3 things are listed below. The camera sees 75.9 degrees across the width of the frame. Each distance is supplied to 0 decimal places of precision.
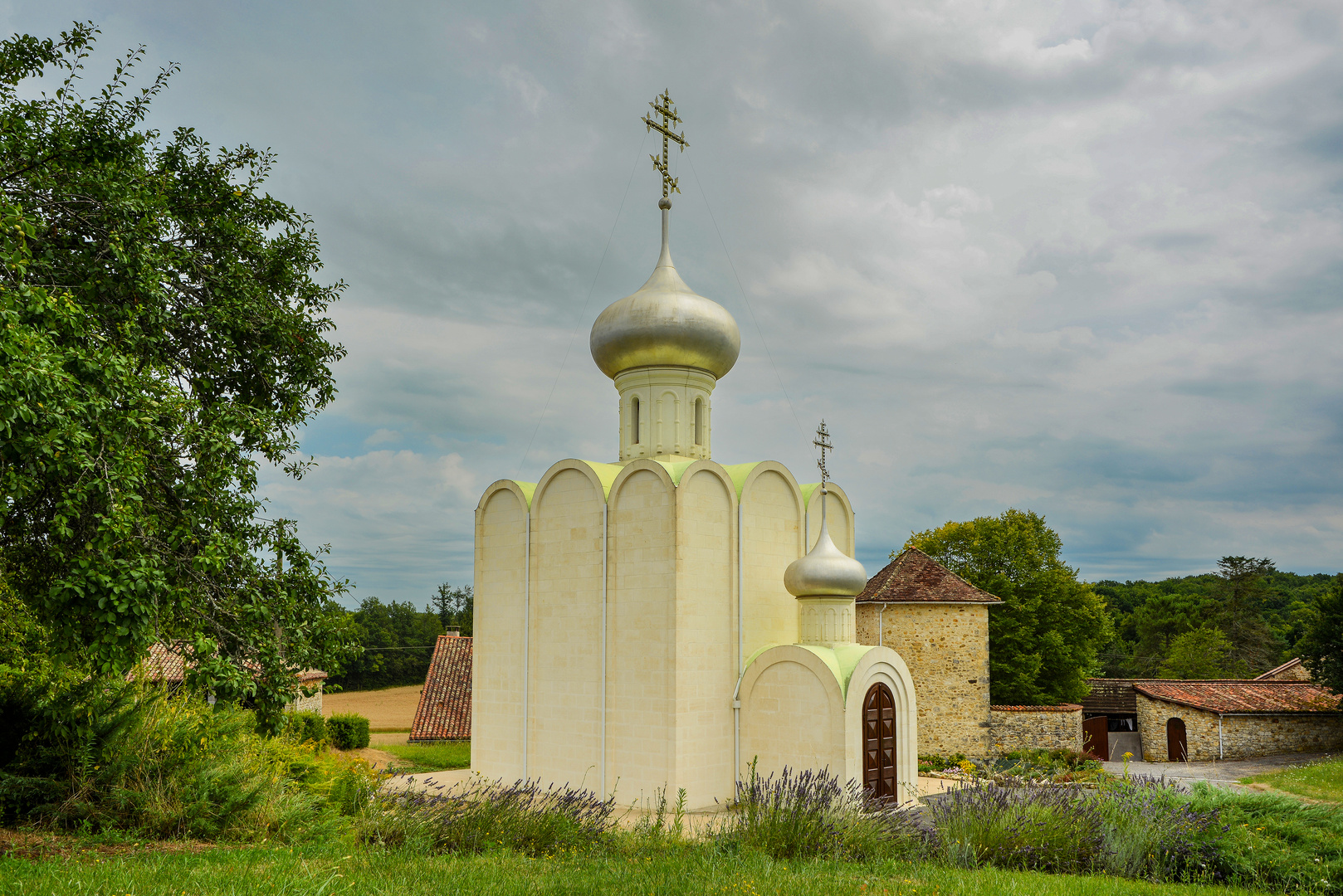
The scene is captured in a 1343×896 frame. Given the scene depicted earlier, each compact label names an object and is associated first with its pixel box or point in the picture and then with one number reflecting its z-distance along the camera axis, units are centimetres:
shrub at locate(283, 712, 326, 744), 1907
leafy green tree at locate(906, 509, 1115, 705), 2842
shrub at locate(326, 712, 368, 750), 2262
